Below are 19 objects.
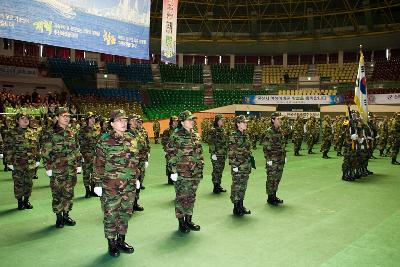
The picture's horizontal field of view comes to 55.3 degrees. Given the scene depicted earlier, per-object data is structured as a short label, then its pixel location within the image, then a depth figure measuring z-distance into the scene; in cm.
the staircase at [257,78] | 3722
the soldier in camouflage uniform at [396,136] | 1388
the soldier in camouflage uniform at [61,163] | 650
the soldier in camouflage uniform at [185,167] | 629
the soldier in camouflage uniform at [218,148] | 955
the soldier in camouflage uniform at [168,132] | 1019
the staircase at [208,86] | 3649
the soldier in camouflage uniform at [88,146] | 894
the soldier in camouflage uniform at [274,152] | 812
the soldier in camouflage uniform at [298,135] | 1779
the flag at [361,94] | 1187
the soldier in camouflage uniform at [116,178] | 520
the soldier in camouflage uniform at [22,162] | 760
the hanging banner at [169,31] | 1538
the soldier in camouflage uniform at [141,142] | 762
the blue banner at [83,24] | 1236
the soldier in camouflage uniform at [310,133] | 1870
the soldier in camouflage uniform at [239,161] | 727
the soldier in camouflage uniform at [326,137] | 1661
